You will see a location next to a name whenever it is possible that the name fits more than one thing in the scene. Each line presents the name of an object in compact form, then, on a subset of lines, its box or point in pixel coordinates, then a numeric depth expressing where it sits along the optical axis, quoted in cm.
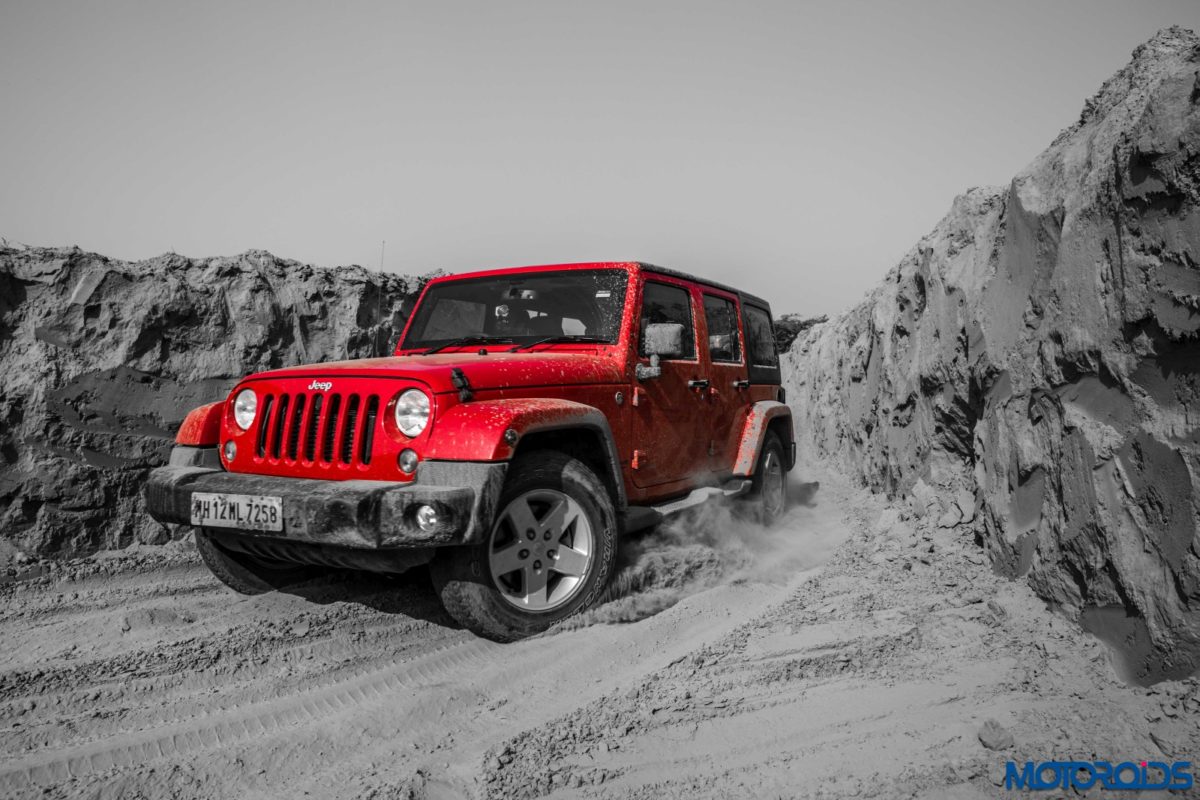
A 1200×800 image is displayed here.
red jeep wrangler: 302
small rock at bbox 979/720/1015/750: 220
